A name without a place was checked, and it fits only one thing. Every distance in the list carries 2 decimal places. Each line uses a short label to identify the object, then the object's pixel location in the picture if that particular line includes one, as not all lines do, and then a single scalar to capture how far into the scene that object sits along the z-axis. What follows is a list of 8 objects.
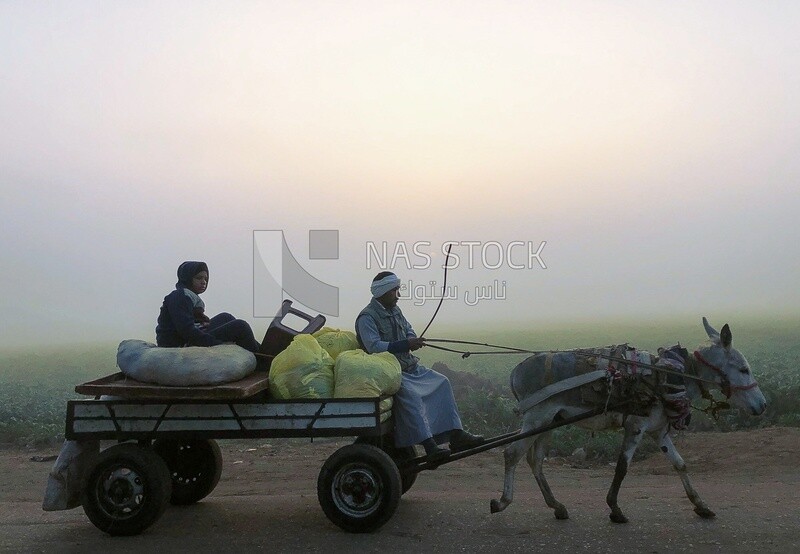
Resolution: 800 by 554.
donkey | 7.08
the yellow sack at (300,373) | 6.62
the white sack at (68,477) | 6.59
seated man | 6.96
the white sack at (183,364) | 6.29
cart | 6.46
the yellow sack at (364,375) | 6.57
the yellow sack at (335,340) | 7.29
